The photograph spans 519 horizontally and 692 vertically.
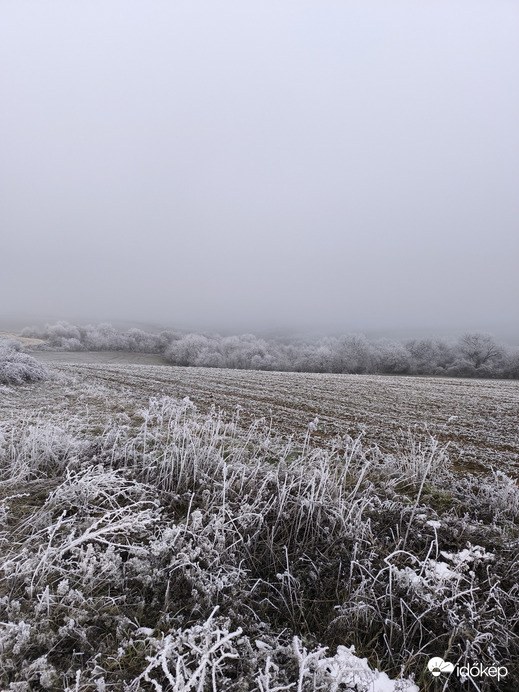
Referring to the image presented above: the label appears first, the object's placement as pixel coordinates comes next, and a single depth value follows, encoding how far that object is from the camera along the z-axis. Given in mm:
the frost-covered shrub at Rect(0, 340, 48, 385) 12172
